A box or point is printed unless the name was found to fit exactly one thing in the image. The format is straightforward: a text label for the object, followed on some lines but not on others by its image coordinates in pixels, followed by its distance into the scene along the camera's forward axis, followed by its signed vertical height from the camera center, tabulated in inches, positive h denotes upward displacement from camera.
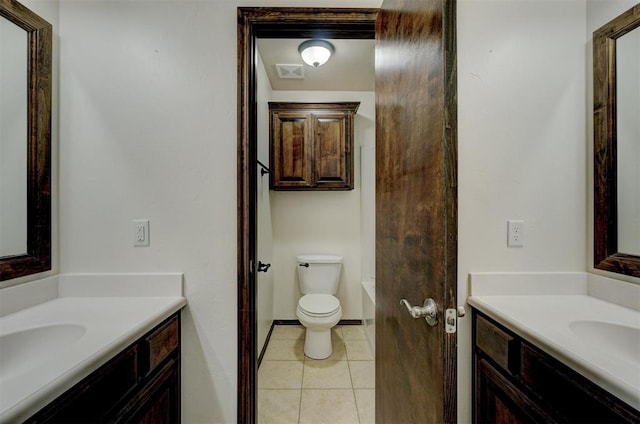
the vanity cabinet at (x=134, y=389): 26.0 -20.7
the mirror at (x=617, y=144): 40.0 +10.7
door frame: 47.3 +15.7
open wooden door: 27.8 +1.1
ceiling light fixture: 73.8 +45.1
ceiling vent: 88.5 +48.0
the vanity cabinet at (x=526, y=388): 25.7 -20.0
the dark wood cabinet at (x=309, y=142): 100.3 +26.3
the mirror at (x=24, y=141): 38.1 +10.8
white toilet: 82.8 -29.7
